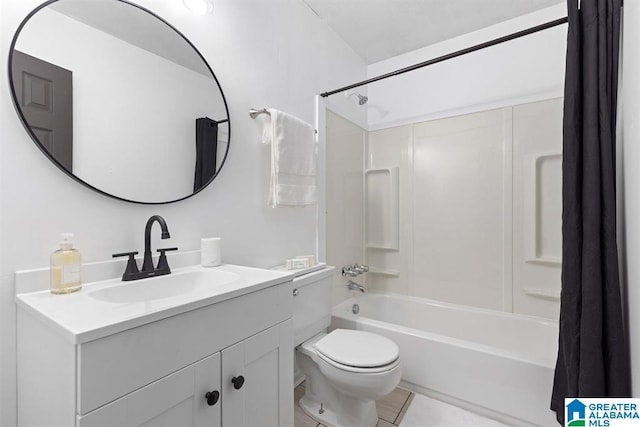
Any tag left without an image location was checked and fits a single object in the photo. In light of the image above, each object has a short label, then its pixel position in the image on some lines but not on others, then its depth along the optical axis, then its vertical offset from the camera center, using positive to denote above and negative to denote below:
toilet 1.29 -0.69
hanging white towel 1.57 +0.32
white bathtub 1.42 -0.84
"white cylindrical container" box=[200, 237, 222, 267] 1.23 -0.16
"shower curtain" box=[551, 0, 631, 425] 0.95 +0.00
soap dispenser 0.83 -0.16
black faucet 1.01 -0.18
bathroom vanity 0.59 -0.35
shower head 2.23 +0.90
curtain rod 1.27 +0.84
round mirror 0.88 +0.41
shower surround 1.99 +0.04
